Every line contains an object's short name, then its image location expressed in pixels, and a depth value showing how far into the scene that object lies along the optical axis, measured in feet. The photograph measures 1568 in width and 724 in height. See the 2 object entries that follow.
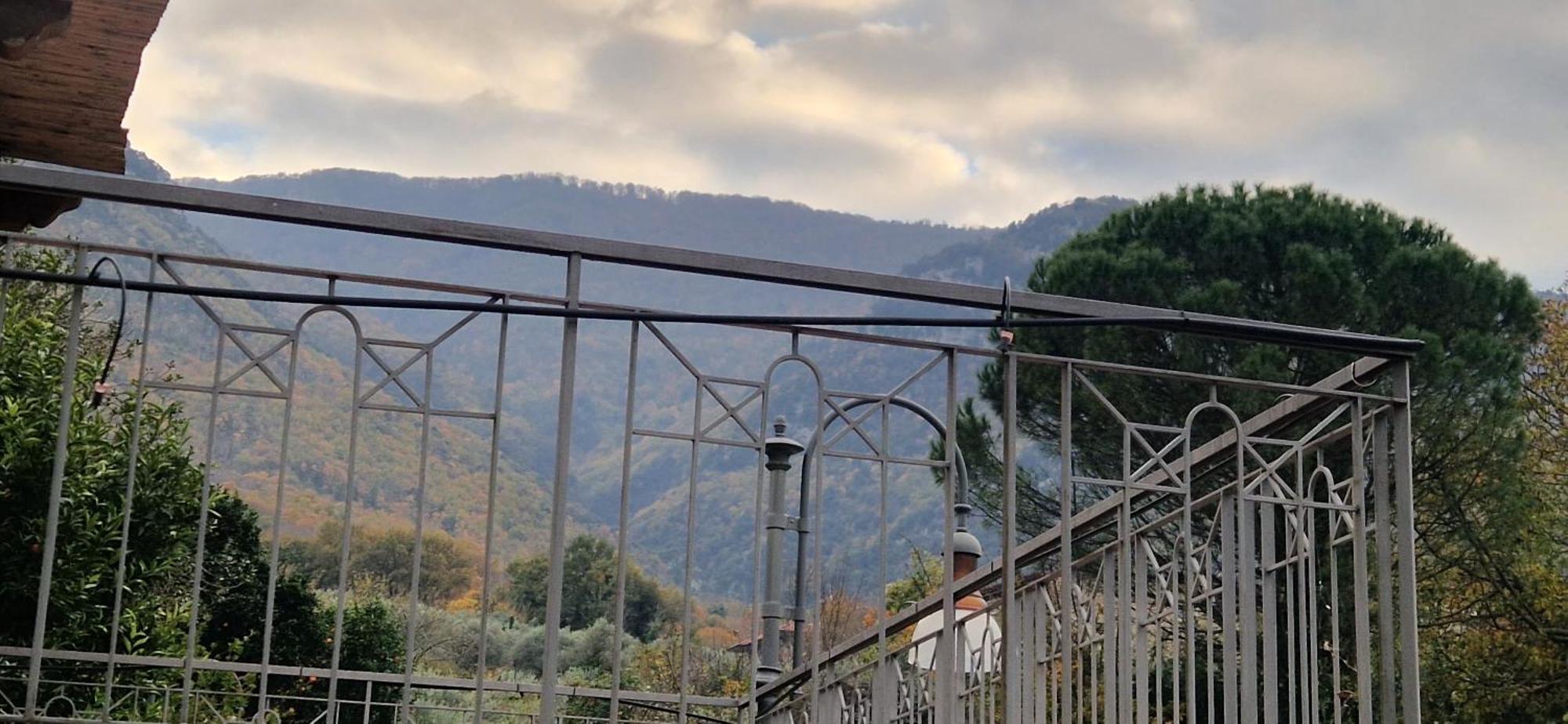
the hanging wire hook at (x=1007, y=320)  13.15
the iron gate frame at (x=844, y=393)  12.03
